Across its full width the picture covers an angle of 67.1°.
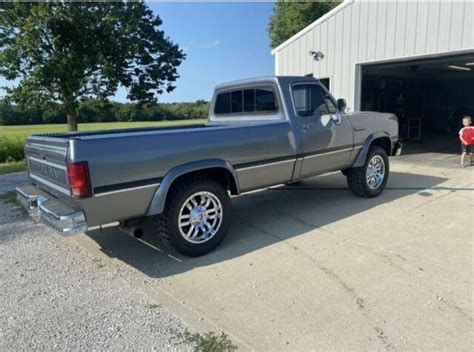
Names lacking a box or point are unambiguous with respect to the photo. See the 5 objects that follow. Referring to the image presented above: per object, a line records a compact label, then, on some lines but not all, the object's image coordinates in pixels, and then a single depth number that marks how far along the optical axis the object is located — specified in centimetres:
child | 901
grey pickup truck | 325
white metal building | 838
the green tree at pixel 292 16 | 3016
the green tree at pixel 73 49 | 1193
